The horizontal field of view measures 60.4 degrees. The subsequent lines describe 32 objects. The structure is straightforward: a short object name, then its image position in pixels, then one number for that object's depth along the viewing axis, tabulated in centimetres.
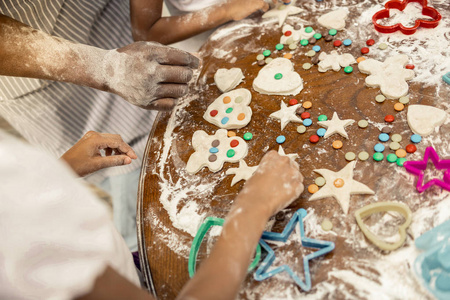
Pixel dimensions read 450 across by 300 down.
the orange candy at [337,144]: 108
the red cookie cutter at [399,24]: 125
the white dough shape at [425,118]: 103
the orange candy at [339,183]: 99
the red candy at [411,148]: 101
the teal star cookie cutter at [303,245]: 88
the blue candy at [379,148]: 103
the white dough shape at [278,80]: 126
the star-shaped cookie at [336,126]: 109
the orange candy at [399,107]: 109
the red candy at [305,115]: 117
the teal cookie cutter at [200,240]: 96
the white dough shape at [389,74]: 113
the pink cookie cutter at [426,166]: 93
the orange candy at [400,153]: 101
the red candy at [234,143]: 119
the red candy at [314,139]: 111
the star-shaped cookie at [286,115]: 118
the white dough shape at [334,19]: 136
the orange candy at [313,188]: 101
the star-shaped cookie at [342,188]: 97
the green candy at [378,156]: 102
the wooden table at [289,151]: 96
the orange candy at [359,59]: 124
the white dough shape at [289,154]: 109
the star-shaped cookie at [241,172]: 111
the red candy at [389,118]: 108
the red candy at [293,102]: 122
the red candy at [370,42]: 127
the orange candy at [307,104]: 120
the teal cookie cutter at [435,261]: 78
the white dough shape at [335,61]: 125
